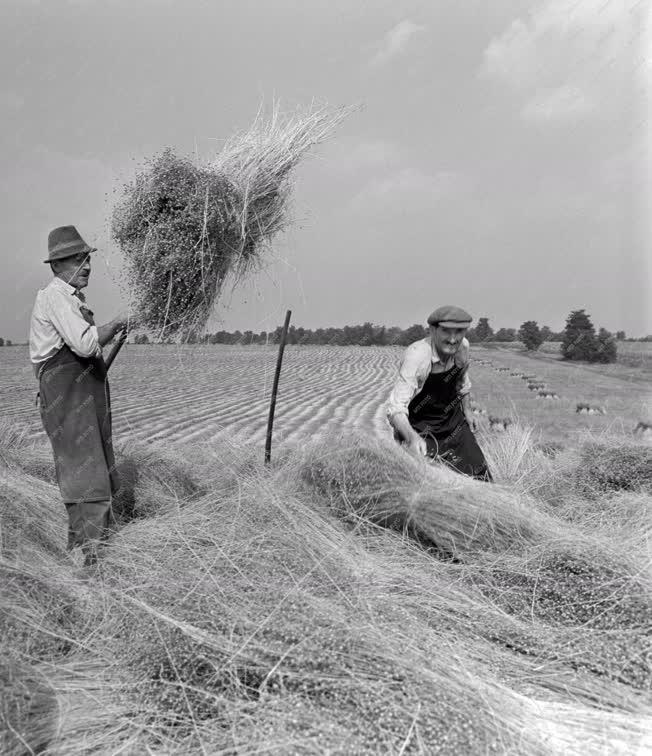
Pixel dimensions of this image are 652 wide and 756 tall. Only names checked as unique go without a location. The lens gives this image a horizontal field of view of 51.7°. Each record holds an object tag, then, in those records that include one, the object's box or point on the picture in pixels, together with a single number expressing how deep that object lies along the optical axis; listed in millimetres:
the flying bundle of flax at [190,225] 3377
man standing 2881
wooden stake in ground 4445
